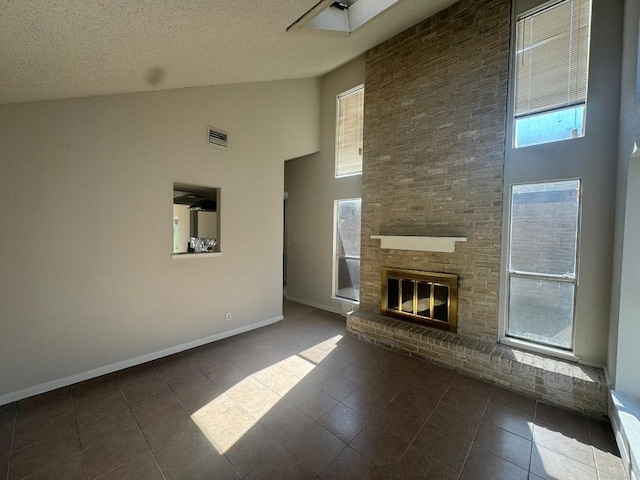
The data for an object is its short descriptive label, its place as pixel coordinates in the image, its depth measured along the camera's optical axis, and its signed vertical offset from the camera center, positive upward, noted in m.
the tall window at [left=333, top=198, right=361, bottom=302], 4.92 -0.44
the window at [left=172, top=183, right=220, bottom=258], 3.78 +0.10
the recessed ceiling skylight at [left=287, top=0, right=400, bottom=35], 2.82 +2.55
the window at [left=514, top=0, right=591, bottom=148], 2.73 +1.76
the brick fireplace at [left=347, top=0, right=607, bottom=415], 2.90 +0.66
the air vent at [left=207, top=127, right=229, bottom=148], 3.56 +1.25
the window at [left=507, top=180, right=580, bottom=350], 2.78 -0.37
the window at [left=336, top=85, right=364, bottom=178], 4.82 +1.84
